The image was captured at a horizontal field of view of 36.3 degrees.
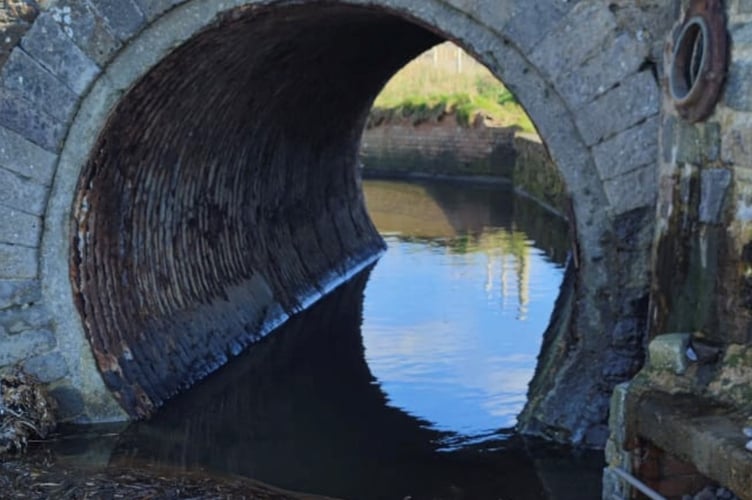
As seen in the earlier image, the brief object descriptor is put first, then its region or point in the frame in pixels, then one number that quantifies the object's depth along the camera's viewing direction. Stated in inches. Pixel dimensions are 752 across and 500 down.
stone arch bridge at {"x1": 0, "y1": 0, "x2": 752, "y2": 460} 243.9
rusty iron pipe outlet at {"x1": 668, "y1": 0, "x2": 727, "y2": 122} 204.1
